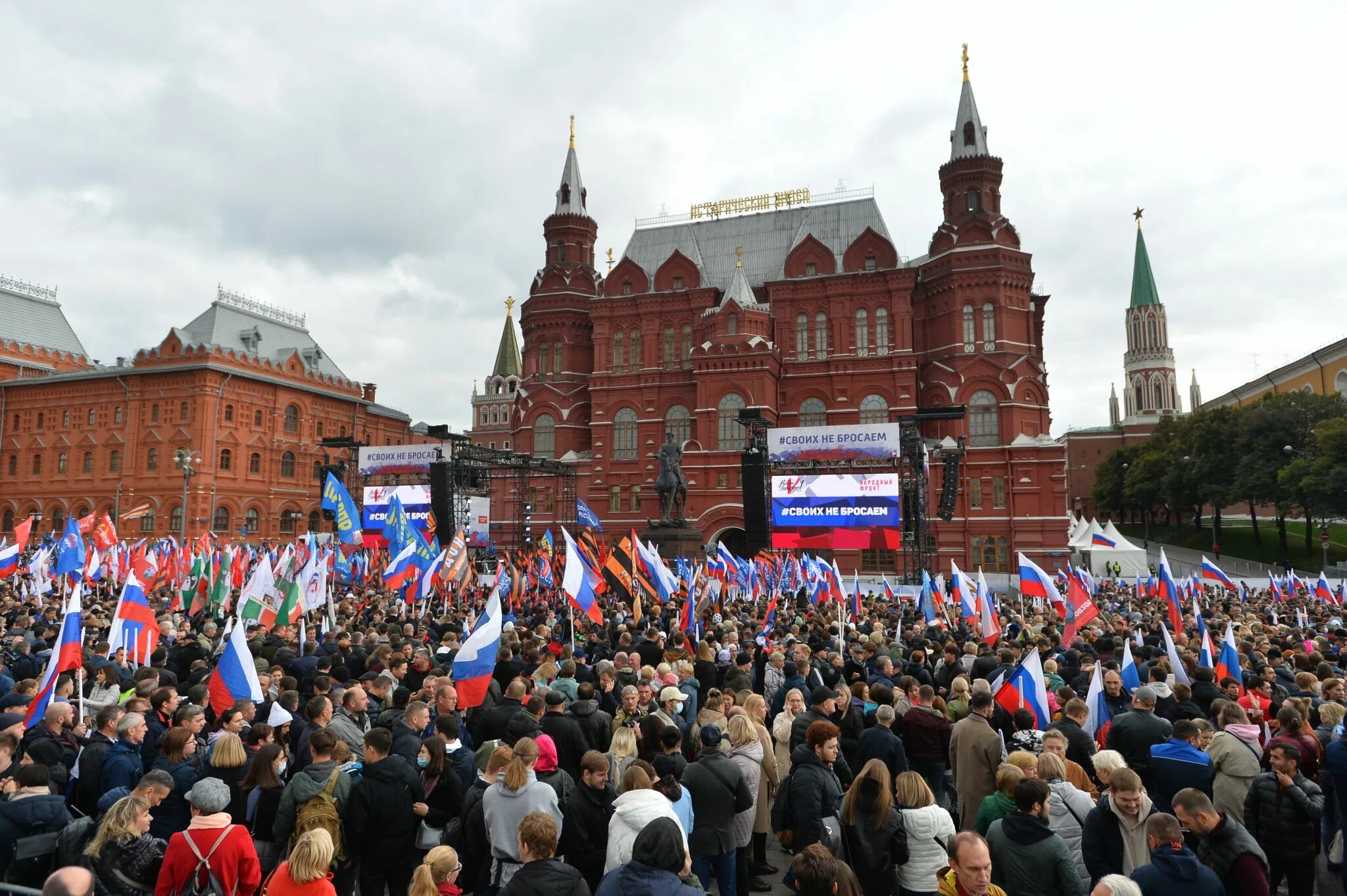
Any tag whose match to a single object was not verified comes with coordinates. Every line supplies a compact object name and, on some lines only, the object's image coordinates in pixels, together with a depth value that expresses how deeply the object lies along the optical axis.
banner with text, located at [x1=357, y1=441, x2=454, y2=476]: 40.53
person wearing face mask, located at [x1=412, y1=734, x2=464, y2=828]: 5.84
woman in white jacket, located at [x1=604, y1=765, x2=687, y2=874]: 4.71
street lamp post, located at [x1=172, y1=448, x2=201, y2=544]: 43.72
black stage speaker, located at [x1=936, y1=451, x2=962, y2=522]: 32.49
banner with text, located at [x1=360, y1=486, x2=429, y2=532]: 40.03
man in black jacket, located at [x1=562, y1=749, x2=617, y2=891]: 5.45
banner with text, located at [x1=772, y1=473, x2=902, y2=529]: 32.22
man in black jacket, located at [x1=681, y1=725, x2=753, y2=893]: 5.89
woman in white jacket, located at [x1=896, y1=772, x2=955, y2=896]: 5.21
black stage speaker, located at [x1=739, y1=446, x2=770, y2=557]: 31.86
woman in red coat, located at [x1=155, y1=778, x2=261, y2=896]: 4.46
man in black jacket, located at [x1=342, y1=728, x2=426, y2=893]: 5.52
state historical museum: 42.75
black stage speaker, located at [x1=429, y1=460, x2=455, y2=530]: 34.19
